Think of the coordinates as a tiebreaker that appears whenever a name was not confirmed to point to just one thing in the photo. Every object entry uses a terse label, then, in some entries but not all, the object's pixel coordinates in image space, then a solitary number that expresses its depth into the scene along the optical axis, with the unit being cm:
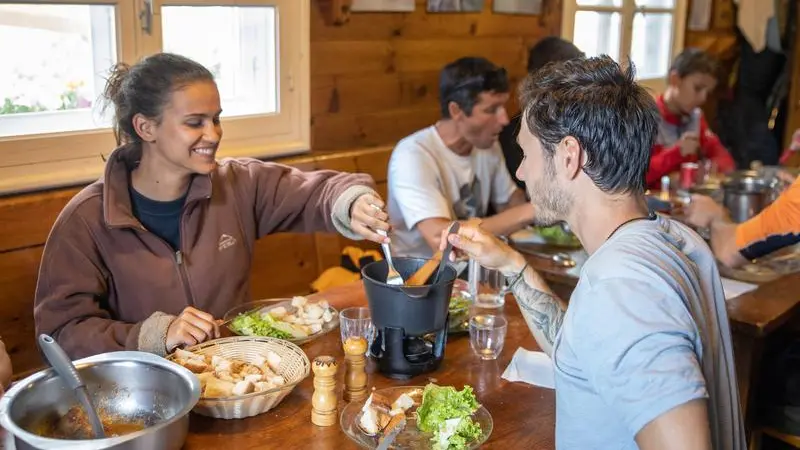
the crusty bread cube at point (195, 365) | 157
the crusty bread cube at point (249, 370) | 159
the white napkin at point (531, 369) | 169
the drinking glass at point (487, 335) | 178
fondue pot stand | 158
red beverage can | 360
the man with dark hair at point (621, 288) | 110
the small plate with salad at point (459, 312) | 192
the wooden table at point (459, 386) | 143
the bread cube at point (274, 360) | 164
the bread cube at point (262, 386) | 151
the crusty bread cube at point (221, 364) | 158
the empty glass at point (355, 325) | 176
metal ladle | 134
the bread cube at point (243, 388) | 148
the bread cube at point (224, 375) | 154
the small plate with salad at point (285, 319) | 182
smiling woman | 186
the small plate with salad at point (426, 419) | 141
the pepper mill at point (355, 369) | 157
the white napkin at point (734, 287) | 237
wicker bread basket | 146
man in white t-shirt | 273
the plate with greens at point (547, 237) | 279
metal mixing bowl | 127
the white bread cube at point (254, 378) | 153
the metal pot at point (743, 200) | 303
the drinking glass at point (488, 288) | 210
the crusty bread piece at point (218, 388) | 149
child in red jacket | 384
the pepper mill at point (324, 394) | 147
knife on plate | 134
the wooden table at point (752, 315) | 217
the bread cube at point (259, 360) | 165
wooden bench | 227
